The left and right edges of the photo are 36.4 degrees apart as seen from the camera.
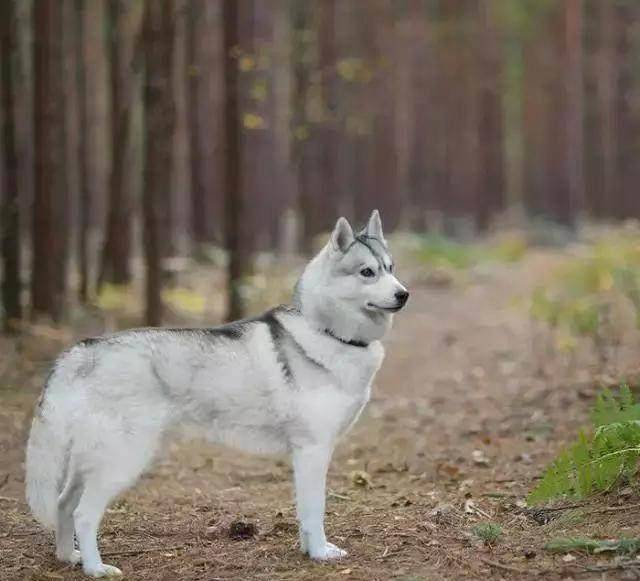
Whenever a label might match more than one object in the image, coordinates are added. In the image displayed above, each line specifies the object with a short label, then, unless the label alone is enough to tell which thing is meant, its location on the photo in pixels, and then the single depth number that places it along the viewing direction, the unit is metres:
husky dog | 5.02
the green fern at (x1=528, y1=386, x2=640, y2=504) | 5.38
